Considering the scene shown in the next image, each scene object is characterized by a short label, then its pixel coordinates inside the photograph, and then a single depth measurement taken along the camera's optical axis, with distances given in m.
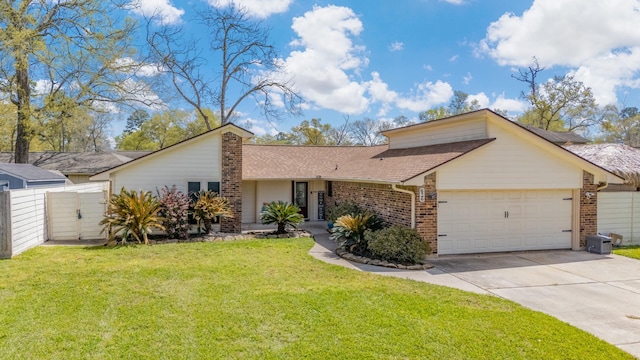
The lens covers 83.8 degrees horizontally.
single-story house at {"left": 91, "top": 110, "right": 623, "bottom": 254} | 9.95
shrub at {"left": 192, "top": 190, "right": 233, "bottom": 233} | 12.20
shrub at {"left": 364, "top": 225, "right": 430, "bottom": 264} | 9.12
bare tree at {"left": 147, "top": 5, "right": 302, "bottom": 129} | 27.80
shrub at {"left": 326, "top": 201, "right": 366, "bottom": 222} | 12.83
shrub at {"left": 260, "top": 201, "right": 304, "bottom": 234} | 12.95
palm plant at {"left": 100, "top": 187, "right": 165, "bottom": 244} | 10.96
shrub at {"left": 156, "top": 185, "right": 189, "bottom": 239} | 11.62
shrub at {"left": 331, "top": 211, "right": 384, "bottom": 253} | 10.27
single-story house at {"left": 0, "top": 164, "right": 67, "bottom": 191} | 15.06
